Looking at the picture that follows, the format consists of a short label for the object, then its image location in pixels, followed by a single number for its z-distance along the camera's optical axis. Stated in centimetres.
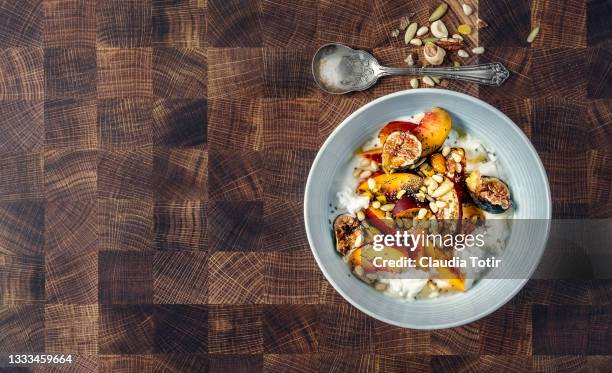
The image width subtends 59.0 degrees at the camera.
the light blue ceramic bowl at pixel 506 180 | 91
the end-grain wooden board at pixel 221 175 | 101
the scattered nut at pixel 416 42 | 100
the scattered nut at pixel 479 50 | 100
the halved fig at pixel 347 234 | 96
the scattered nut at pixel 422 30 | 100
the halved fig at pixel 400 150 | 93
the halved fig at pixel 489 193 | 94
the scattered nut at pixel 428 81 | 100
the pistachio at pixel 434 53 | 98
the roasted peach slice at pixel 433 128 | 94
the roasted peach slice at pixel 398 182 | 96
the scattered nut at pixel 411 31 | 100
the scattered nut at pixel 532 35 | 101
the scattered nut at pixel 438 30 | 100
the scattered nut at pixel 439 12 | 100
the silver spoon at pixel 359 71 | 99
